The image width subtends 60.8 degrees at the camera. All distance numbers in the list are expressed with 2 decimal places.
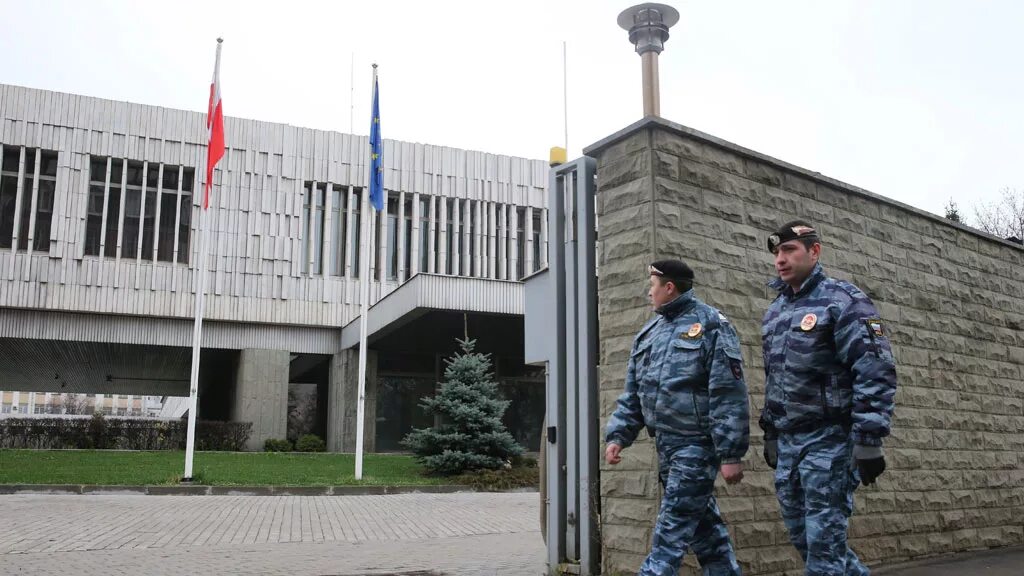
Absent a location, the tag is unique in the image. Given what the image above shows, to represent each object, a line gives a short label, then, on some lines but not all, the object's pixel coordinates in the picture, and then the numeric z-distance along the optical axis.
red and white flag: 17.02
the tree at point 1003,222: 38.97
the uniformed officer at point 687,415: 4.11
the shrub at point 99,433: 25.52
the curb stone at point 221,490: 14.25
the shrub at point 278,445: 27.17
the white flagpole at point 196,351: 16.17
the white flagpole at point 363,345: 17.20
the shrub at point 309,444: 27.41
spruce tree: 17.58
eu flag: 17.97
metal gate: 5.95
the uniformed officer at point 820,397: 3.87
